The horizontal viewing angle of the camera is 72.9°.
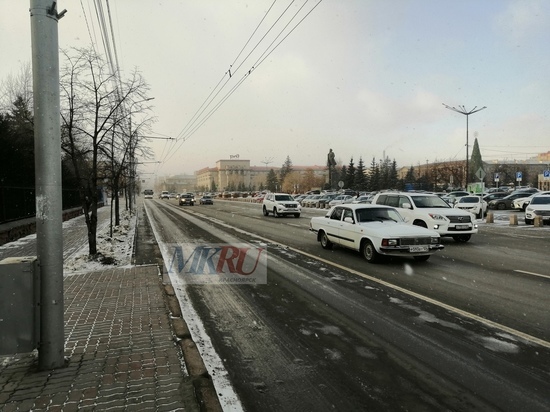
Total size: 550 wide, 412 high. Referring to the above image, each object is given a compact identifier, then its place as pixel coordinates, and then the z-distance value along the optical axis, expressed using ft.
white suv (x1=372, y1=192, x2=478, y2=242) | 42.78
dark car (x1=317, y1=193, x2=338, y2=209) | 140.67
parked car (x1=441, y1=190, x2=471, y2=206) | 140.18
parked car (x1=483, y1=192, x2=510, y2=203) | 126.52
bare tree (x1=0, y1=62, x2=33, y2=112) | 92.09
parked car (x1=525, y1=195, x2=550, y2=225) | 66.95
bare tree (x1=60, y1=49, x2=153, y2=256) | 31.63
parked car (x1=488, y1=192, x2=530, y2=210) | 113.60
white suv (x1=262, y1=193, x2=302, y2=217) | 88.38
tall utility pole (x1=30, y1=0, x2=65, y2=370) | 11.48
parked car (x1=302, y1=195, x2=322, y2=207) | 151.94
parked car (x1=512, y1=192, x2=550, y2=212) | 103.09
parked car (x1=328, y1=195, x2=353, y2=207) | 132.03
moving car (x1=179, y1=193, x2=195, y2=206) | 163.94
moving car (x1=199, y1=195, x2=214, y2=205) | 166.18
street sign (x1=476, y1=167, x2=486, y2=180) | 69.74
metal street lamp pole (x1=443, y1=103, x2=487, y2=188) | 113.52
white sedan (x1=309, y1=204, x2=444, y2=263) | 29.01
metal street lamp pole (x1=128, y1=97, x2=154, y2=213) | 37.59
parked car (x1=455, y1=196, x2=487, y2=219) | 87.28
